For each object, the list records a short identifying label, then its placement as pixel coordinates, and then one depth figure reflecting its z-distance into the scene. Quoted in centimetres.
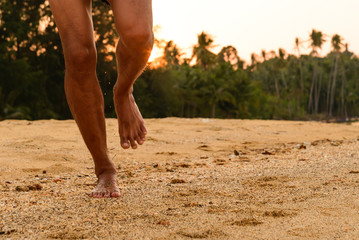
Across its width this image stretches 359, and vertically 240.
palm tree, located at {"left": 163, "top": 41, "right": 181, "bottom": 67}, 5075
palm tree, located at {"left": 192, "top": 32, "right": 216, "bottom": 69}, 5300
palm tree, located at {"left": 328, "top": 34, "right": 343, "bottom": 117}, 7039
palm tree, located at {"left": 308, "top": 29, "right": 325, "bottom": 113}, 6869
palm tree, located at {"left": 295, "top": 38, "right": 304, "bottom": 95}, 7250
